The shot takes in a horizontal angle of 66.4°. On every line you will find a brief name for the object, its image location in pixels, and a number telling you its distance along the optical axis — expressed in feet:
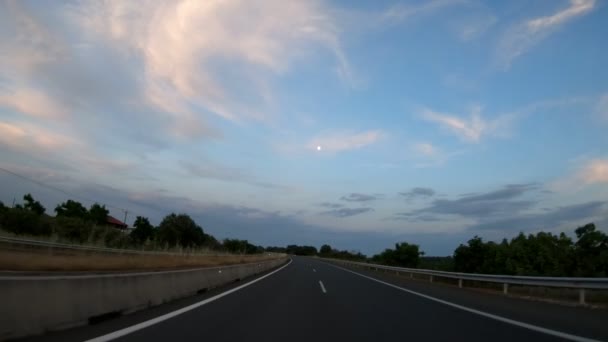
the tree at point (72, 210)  301.90
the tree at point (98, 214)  312.29
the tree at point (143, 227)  367.21
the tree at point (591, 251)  92.17
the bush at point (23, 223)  158.61
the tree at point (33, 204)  285.06
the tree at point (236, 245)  361.92
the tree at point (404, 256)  197.08
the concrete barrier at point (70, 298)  19.54
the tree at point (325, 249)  570.95
